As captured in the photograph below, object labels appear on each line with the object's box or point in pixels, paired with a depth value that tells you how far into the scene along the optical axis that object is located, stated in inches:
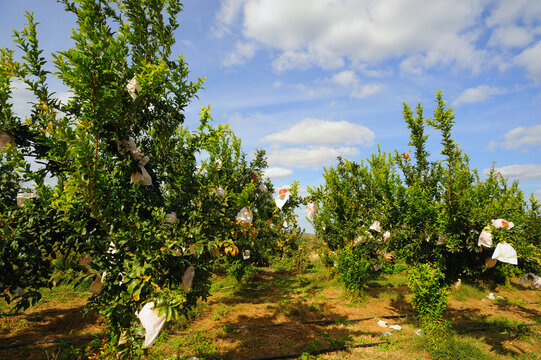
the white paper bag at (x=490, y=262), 201.0
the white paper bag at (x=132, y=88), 113.3
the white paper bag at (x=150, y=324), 92.4
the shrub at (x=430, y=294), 226.7
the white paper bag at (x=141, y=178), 121.3
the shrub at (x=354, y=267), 344.5
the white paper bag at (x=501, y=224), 180.5
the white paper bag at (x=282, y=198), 154.5
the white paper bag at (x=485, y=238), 181.6
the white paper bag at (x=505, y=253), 172.1
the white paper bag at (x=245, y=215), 128.2
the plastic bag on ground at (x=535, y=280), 252.3
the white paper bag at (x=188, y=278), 118.0
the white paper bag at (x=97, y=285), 111.7
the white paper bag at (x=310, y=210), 184.2
